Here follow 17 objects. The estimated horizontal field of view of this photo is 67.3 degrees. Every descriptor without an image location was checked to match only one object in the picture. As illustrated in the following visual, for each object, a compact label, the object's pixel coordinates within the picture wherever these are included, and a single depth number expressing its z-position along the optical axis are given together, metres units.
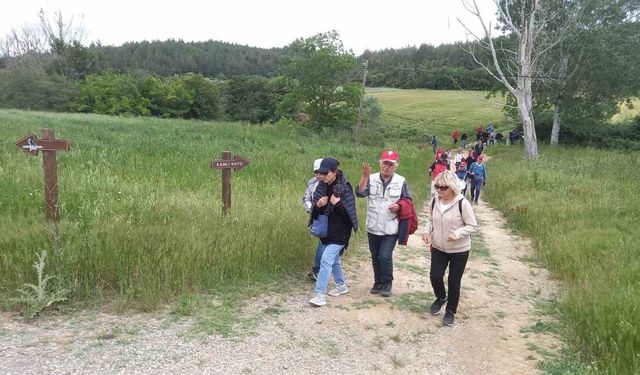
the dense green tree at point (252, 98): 62.81
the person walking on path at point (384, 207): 5.74
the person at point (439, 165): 12.78
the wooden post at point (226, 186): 6.90
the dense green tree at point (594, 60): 27.97
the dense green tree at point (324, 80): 37.97
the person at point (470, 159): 16.47
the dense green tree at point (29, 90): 52.19
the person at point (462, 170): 14.60
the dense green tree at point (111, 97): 55.09
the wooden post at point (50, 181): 5.52
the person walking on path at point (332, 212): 5.45
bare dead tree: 23.78
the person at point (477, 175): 14.15
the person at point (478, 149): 25.41
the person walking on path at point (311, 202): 5.80
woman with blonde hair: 5.05
